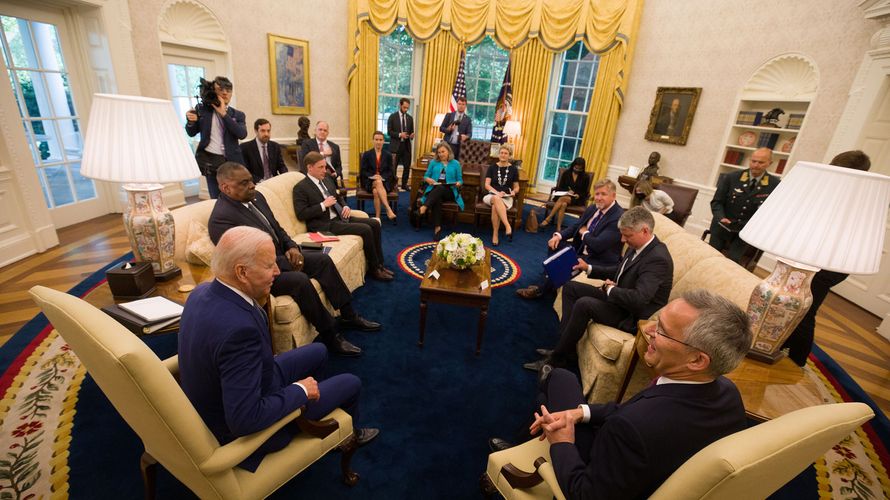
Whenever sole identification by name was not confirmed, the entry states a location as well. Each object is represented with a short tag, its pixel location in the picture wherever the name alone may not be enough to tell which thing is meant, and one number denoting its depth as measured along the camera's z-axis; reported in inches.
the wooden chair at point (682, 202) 189.8
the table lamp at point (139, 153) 75.1
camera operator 154.8
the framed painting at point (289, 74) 243.9
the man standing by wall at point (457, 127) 282.8
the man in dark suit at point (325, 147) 199.0
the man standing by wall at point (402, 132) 276.7
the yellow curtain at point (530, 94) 287.9
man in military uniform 146.0
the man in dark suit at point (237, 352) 49.8
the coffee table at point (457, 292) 110.6
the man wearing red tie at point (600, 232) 127.6
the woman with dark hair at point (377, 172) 214.5
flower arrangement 119.6
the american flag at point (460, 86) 291.0
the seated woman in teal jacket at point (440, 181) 206.2
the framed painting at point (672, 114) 238.1
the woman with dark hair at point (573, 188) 224.1
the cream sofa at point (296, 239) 97.5
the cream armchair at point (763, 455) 35.8
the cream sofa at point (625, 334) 92.0
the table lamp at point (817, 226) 61.0
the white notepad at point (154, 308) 71.4
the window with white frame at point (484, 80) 307.4
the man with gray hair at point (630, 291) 93.8
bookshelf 195.8
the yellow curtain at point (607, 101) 257.1
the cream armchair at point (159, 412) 42.6
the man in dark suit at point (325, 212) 143.6
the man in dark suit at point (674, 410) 43.8
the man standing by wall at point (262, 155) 184.5
